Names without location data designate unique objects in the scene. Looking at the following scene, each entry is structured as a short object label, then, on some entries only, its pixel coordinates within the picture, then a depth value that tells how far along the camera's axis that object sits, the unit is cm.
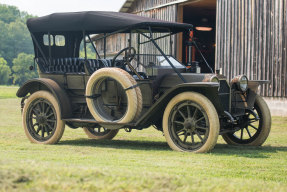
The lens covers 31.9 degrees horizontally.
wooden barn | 1677
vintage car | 796
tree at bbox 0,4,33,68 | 10325
